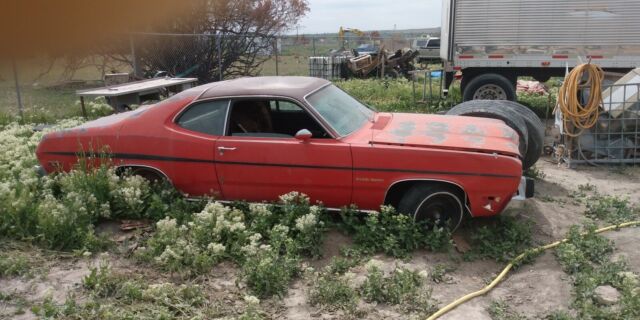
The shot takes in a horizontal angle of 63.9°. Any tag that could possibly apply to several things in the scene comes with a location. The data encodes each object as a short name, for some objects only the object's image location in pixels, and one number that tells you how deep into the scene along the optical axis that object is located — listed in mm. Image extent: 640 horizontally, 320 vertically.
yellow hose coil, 7144
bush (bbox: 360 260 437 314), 3699
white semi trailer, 9844
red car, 4559
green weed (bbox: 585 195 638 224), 5234
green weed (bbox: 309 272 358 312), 3682
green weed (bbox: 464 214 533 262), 4533
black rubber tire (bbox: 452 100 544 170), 6258
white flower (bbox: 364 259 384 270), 3863
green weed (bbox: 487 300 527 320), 3578
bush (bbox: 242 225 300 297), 3873
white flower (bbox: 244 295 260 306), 3490
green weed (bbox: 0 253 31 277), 4008
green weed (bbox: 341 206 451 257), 4488
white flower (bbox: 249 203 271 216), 4715
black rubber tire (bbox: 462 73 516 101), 10508
